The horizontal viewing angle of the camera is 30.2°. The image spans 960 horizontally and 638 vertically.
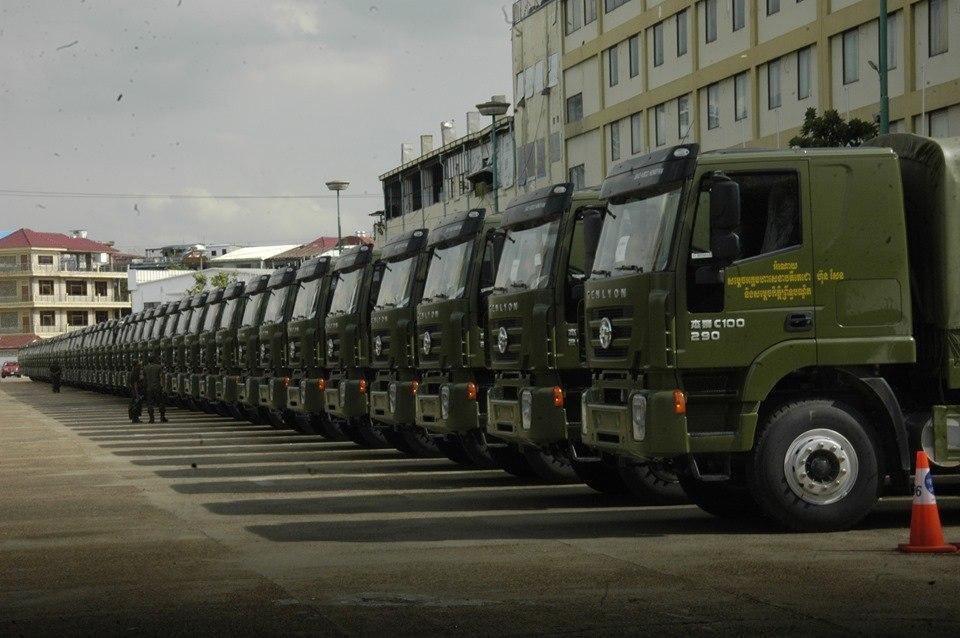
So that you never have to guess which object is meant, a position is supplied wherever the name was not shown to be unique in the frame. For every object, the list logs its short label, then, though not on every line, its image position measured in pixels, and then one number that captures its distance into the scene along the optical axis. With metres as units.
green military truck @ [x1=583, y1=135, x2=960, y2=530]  13.08
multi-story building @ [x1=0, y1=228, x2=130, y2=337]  169.25
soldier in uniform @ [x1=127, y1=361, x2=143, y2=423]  39.94
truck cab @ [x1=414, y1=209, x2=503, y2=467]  18.59
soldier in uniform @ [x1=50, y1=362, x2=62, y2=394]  80.06
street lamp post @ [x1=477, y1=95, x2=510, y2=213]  43.84
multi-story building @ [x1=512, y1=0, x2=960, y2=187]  40.22
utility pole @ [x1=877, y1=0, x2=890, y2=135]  26.56
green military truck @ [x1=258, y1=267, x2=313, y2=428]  28.28
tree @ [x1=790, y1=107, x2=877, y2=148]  28.72
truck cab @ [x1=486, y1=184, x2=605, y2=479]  15.98
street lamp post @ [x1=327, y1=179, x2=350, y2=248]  62.41
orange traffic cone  11.76
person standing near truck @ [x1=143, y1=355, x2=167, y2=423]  39.38
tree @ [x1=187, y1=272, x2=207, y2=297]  130.75
